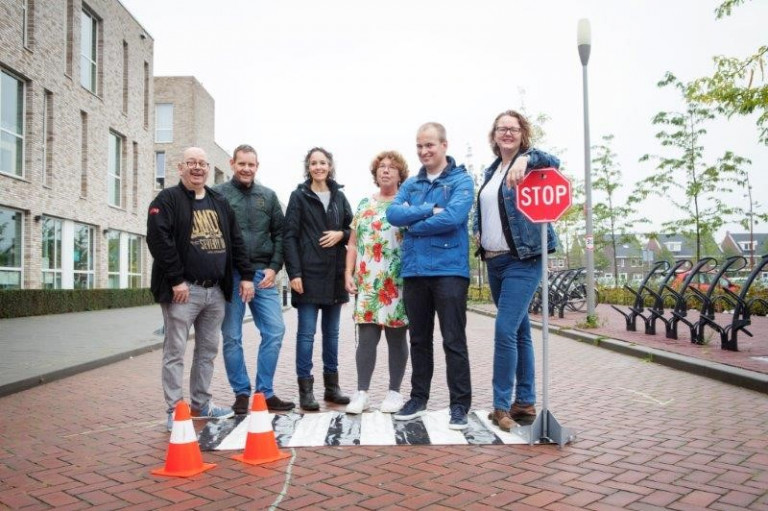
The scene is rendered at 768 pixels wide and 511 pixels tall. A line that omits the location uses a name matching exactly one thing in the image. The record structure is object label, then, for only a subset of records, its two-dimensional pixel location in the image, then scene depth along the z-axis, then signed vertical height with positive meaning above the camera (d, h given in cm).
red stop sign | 402 +48
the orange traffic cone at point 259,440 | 361 -92
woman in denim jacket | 422 +9
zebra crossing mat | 399 -103
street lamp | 1215 +217
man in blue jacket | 430 +8
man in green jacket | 493 -5
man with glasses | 437 +4
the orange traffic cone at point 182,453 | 340 -94
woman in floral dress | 482 -11
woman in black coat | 510 +14
